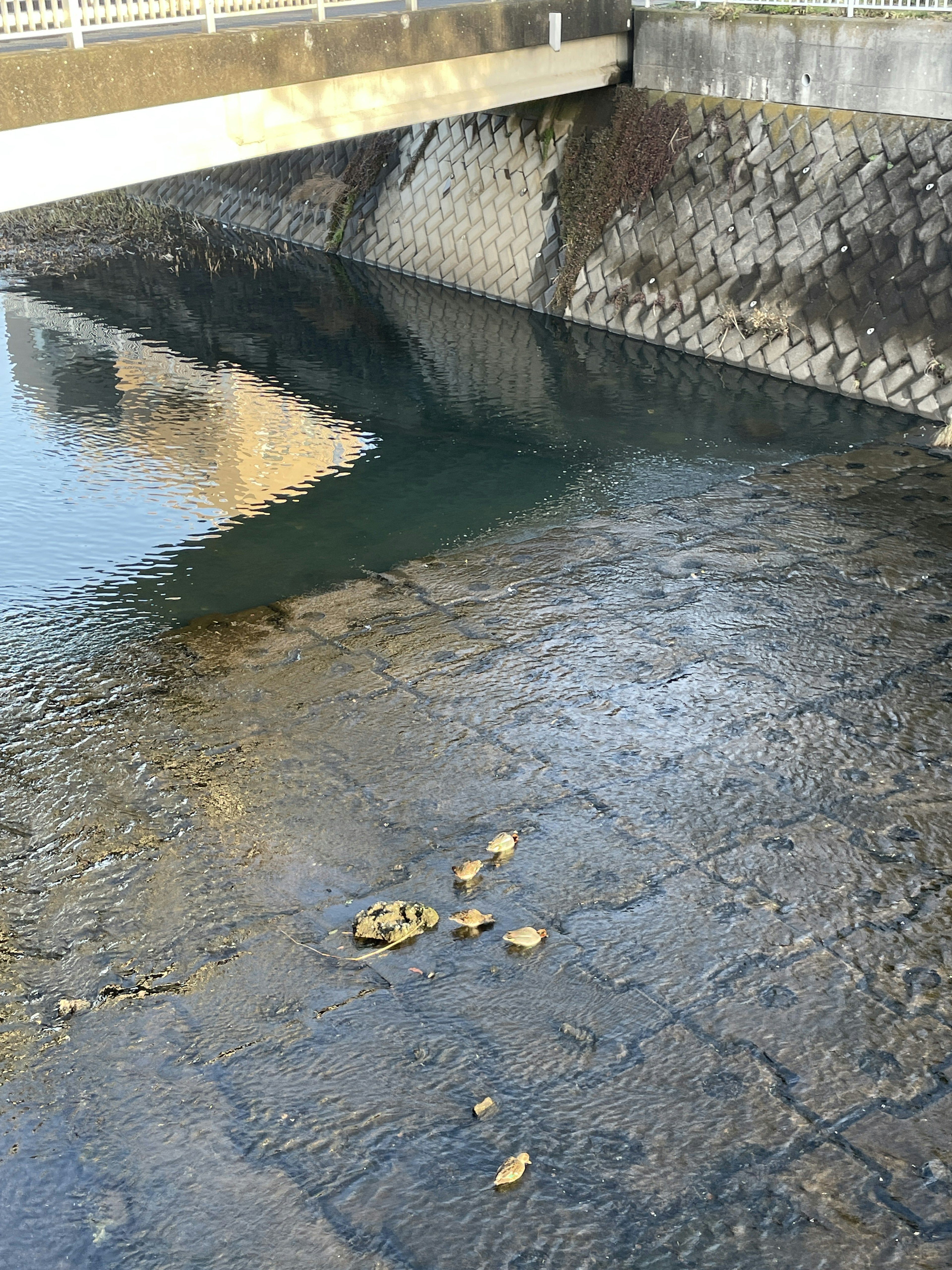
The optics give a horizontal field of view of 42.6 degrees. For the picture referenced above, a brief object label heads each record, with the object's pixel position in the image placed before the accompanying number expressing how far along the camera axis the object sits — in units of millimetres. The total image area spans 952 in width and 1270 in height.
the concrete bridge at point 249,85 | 9312
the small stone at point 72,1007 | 5500
